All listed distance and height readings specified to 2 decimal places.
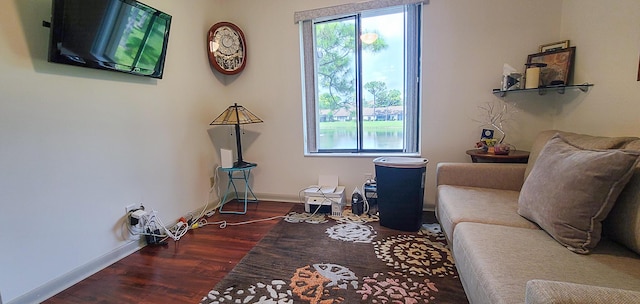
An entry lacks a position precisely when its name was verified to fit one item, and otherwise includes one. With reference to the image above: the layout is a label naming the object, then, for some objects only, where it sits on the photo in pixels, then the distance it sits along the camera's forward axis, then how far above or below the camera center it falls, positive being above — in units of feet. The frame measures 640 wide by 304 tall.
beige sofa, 2.85 -1.75
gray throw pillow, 3.52 -1.03
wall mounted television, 5.08 +2.07
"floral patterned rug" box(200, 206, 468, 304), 4.97 -3.12
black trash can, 7.29 -1.87
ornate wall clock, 9.56 +2.89
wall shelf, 6.47 +0.85
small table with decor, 7.11 -0.96
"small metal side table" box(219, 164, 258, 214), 10.39 -2.23
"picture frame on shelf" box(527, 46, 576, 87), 6.94 +1.42
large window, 9.12 +1.57
